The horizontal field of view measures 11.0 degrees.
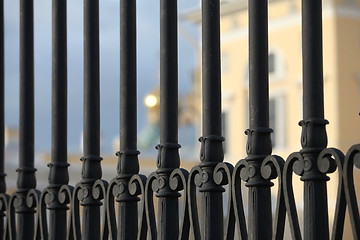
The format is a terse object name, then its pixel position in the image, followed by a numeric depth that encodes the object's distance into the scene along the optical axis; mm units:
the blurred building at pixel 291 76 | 38584
